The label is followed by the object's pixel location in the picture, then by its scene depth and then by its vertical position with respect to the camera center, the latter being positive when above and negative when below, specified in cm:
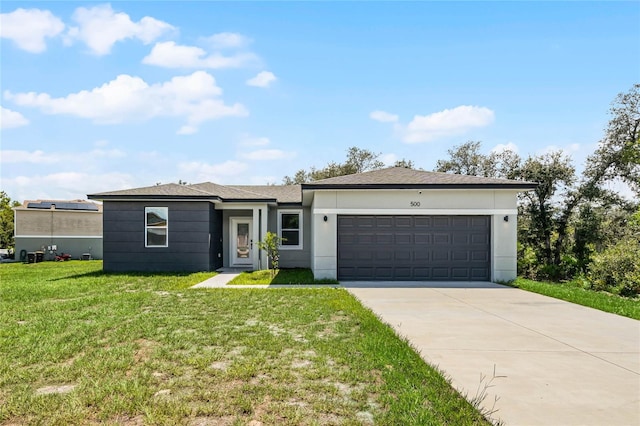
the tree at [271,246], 1345 -93
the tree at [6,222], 3538 -38
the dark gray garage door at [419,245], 1223 -76
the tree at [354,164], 3272 +482
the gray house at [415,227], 1203 -20
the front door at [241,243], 1689 -102
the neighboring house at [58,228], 2258 -59
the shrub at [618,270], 1133 -151
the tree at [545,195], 1766 +125
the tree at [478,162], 1984 +357
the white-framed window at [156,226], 1422 -27
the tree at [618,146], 1717 +345
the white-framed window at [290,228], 1670 -35
